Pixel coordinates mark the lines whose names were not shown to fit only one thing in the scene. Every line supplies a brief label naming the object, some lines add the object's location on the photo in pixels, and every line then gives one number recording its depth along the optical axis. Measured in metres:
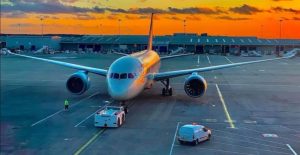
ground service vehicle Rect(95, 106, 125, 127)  34.22
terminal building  189.88
